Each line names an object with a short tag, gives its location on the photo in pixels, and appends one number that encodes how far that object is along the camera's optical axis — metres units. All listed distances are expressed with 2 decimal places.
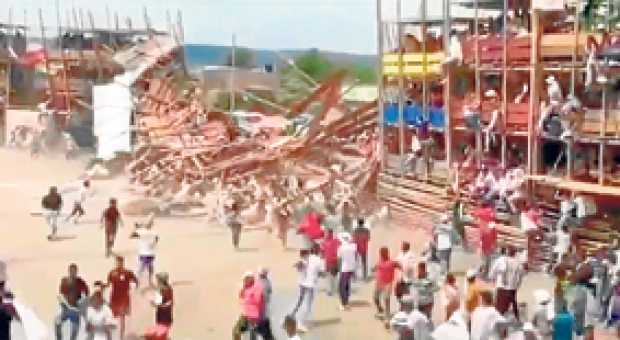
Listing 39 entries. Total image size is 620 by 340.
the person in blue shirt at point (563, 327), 12.84
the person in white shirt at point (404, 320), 11.86
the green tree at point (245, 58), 98.44
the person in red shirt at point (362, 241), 19.62
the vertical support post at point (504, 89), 24.91
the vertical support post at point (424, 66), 30.45
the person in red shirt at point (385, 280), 16.38
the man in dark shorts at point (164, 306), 14.08
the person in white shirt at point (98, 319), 13.93
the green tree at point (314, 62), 94.23
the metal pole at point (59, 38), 56.06
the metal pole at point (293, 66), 39.88
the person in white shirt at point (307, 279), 16.02
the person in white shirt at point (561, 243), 19.72
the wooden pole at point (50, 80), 52.22
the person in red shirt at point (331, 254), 18.27
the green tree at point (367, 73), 75.29
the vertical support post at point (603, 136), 22.00
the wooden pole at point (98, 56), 52.69
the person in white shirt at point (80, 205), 26.89
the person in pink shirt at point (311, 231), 20.78
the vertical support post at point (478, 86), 26.30
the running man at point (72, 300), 14.38
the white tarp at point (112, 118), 43.16
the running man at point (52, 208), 25.28
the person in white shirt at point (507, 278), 15.13
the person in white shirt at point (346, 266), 17.47
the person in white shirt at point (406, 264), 16.13
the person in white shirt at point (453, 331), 12.02
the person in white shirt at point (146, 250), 18.97
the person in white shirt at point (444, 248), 19.78
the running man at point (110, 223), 22.38
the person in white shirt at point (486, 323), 12.53
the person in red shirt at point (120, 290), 15.40
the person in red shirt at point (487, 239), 20.09
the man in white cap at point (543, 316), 13.45
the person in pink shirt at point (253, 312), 14.24
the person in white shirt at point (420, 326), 12.65
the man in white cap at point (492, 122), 25.38
